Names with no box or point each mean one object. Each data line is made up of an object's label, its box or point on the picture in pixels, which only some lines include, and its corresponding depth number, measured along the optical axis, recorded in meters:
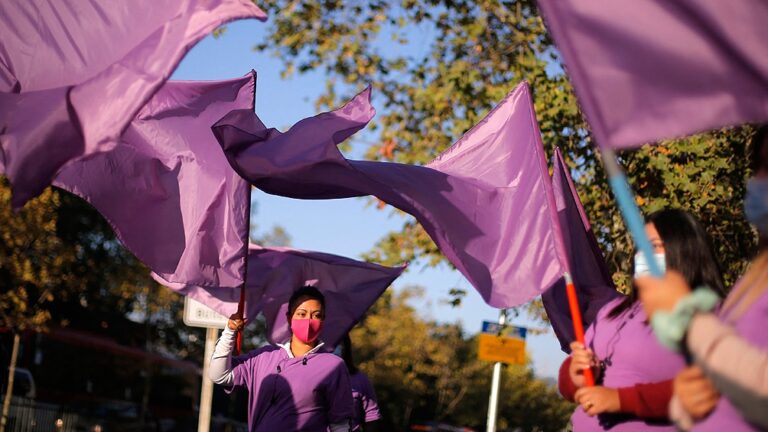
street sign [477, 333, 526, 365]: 17.57
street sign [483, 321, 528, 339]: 16.70
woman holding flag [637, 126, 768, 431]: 2.90
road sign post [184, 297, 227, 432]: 14.20
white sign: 14.19
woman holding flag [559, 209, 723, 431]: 4.33
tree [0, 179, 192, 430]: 27.95
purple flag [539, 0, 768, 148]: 3.31
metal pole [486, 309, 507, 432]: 18.03
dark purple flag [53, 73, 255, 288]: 7.25
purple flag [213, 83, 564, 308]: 6.12
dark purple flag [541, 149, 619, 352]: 6.02
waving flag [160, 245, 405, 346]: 9.52
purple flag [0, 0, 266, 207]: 4.91
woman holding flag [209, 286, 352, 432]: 8.03
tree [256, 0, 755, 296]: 10.98
